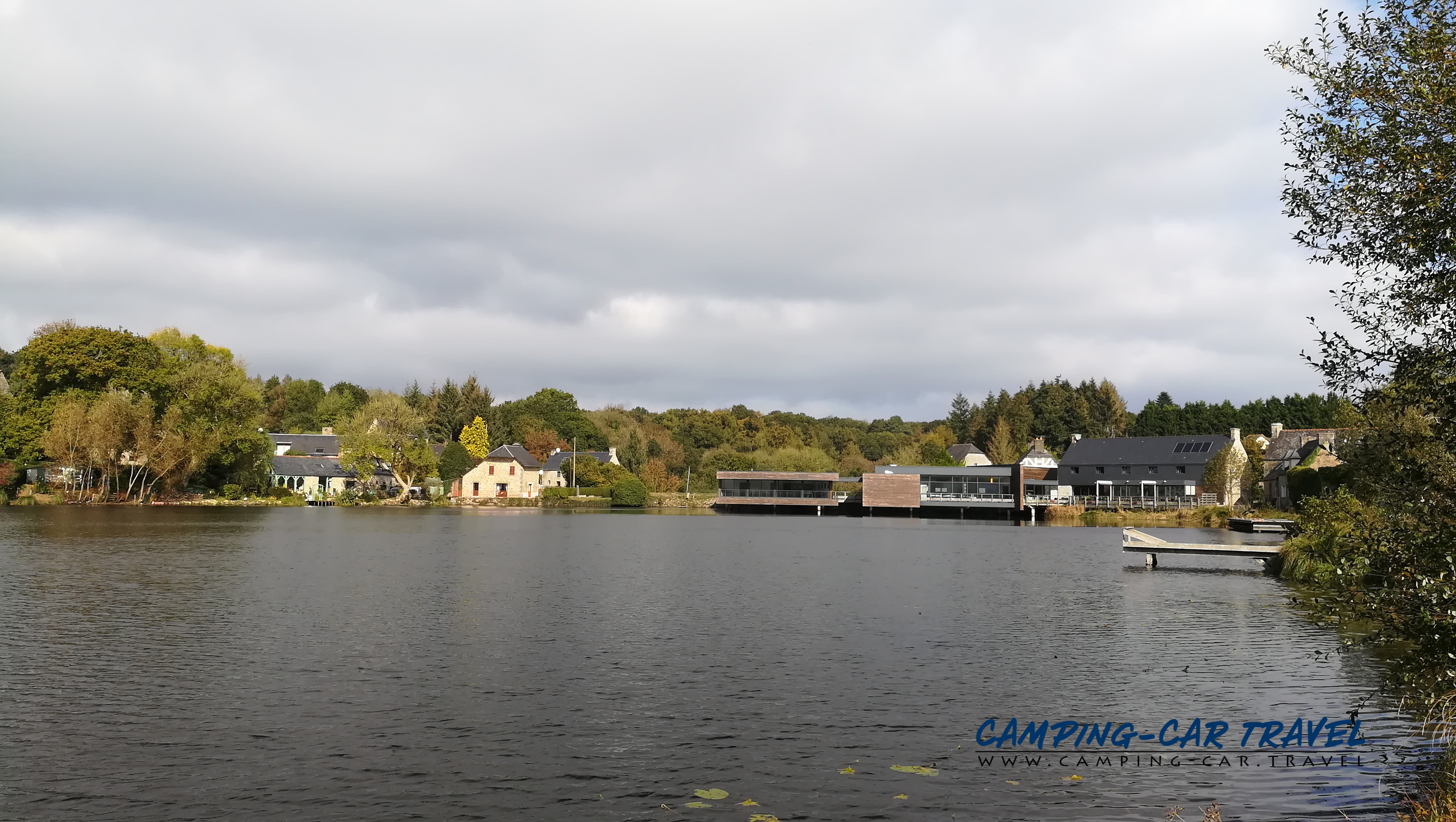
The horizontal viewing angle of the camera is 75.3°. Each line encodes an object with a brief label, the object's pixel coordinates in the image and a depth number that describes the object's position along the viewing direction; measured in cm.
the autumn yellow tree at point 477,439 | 12706
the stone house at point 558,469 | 12069
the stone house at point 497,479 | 11212
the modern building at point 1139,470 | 10406
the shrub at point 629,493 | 11150
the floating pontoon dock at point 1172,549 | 4125
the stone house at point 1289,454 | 8150
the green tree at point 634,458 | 12975
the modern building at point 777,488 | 11606
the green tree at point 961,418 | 17250
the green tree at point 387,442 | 9356
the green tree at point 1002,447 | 14238
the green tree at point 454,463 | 11088
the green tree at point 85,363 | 7781
